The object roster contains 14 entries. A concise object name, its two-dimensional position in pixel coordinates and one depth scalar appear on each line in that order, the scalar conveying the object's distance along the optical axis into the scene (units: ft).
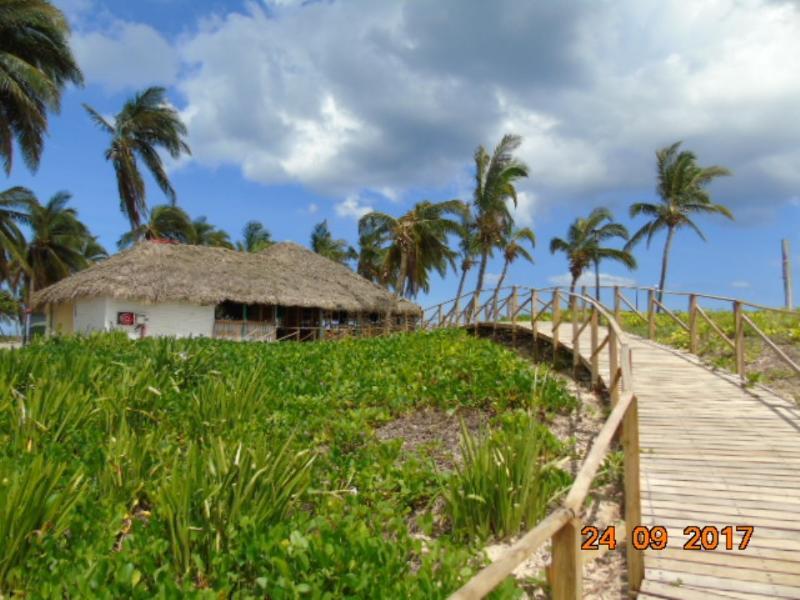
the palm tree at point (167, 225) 100.65
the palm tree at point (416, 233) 86.22
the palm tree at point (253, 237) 136.98
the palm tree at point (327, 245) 133.39
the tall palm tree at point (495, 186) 79.82
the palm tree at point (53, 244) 96.12
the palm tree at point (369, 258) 118.46
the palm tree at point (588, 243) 108.27
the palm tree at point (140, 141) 77.66
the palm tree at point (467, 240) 84.58
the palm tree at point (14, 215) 74.33
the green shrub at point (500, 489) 13.32
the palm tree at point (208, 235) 129.08
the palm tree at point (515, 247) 105.29
